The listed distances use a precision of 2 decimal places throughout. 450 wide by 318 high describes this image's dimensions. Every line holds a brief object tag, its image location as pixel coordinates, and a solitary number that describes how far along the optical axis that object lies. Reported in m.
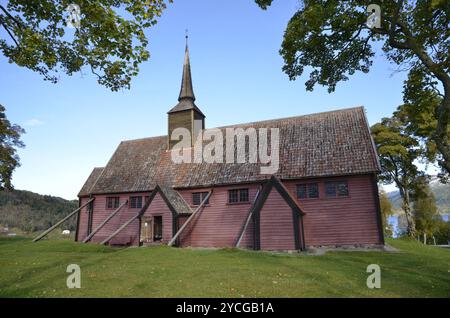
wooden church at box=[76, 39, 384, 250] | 19.48
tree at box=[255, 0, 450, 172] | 11.63
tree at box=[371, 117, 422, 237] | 33.44
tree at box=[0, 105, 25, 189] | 27.17
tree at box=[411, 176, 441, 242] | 44.28
